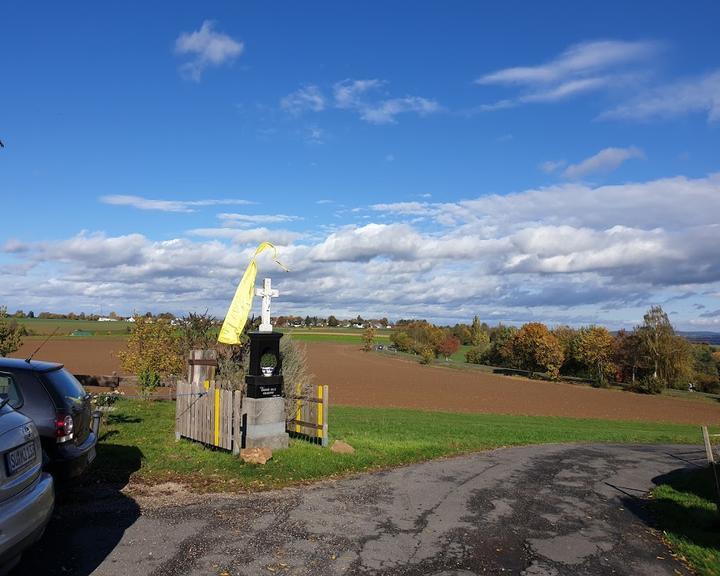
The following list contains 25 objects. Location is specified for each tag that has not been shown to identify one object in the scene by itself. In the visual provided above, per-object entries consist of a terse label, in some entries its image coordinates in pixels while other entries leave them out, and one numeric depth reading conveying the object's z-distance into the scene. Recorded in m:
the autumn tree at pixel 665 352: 58.62
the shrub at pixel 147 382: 17.02
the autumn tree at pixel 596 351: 65.44
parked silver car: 3.80
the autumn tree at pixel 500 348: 83.88
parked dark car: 6.28
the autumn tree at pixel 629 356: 61.31
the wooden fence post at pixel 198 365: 11.85
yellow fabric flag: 11.42
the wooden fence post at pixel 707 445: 7.35
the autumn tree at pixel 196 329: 16.61
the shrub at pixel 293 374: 12.24
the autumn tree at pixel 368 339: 100.74
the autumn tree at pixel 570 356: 73.31
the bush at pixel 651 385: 56.19
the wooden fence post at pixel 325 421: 11.36
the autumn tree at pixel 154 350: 19.08
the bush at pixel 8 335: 18.88
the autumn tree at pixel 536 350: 71.31
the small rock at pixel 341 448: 10.74
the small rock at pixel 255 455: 9.36
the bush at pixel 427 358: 78.25
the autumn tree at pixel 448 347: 107.31
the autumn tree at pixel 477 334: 111.25
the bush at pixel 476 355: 91.88
